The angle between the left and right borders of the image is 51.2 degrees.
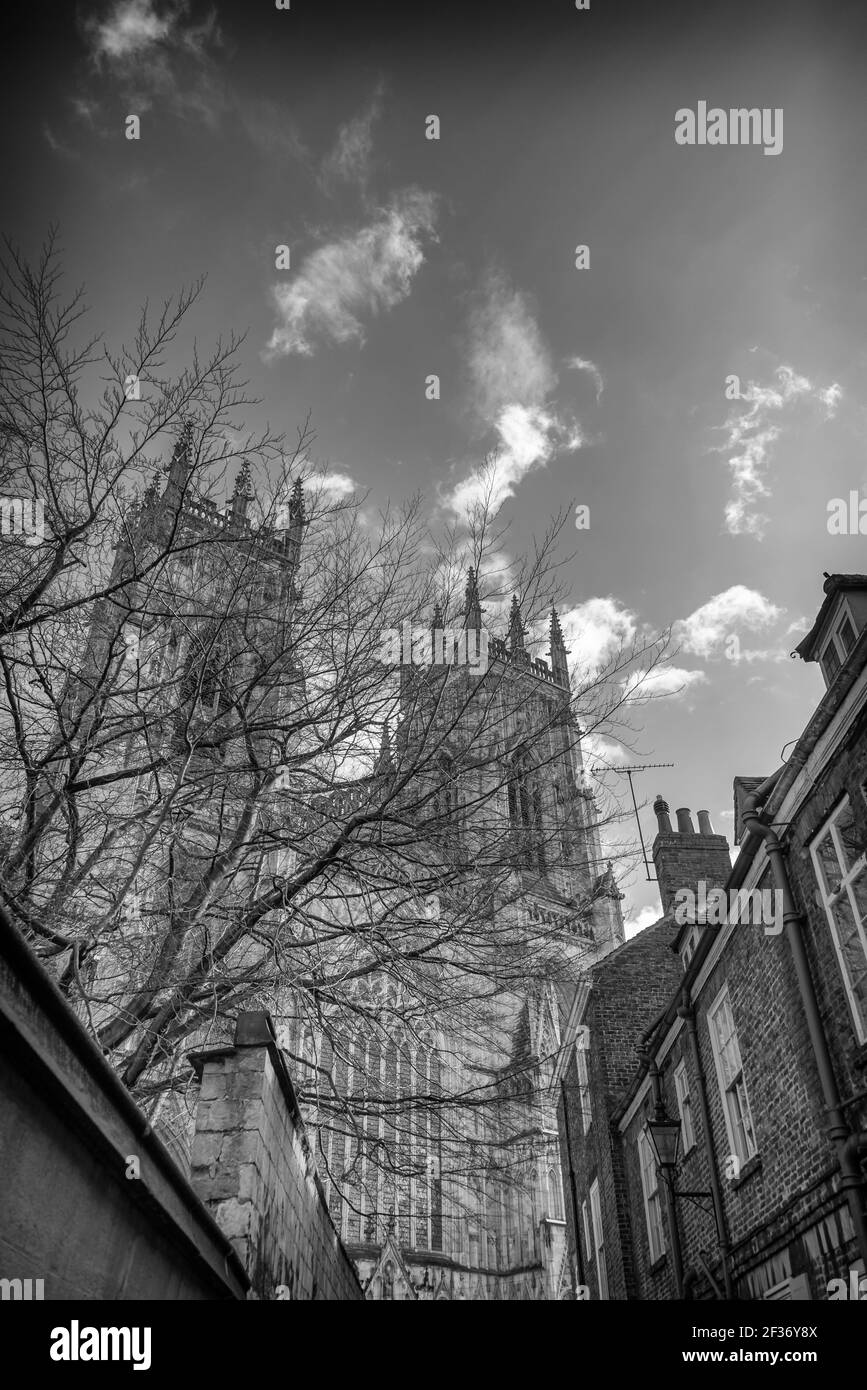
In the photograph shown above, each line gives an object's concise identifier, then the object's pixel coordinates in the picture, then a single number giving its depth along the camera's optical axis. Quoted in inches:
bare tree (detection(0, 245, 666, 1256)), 296.2
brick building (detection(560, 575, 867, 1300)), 289.0
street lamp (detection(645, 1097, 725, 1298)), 422.0
